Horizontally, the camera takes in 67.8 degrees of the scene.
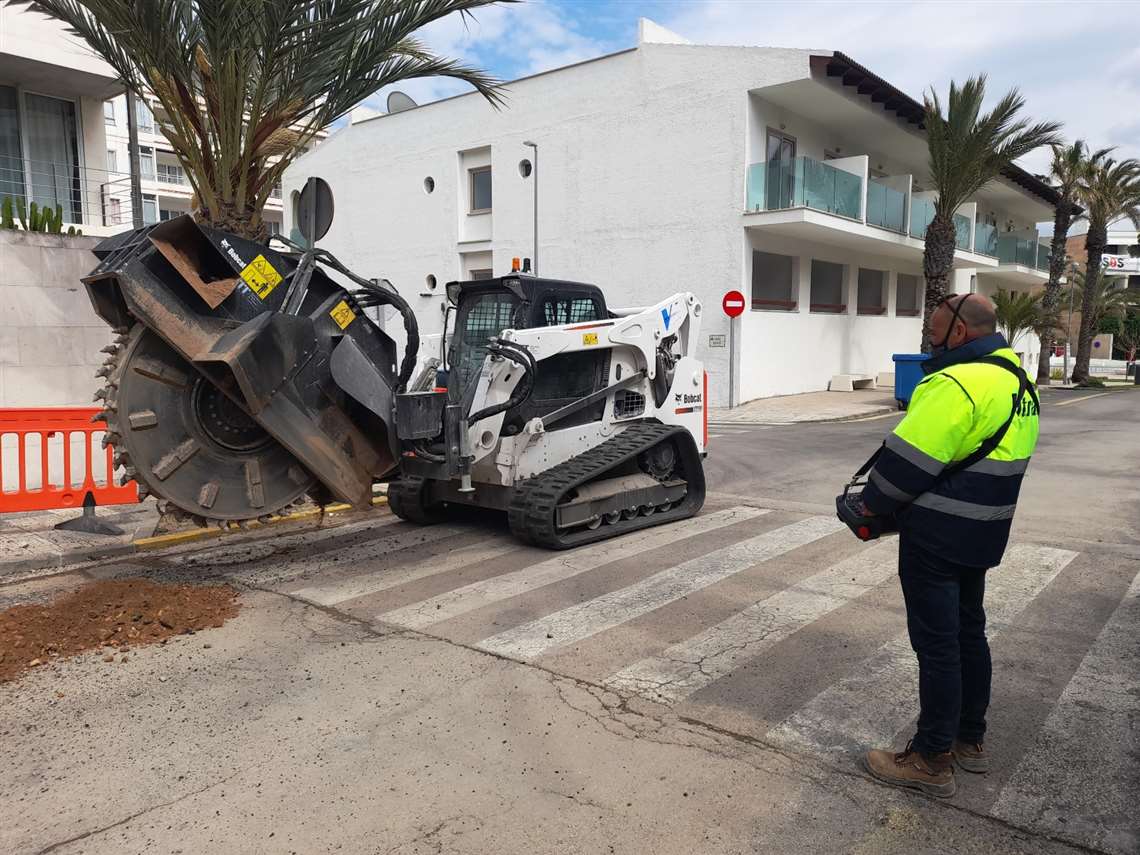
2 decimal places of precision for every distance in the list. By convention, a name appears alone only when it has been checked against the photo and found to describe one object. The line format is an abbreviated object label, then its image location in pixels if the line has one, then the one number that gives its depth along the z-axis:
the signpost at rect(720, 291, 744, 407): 20.42
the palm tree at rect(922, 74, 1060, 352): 22.88
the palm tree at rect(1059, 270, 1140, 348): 34.97
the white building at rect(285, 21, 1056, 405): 21.11
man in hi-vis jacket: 3.30
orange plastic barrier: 7.87
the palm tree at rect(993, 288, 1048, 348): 29.52
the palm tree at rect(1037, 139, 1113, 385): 32.41
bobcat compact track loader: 5.19
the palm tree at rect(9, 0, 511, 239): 7.07
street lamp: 23.89
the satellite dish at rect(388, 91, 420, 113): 29.89
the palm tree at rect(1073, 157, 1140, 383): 33.38
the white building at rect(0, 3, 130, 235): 12.58
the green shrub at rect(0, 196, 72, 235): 10.05
